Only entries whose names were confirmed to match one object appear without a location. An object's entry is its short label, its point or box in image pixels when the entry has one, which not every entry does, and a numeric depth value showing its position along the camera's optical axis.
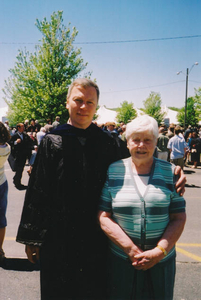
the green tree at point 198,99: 40.62
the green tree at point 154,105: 56.52
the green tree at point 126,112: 68.50
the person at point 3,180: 3.08
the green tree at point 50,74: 19.33
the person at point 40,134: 9.99
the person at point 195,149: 11.92
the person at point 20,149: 7.22
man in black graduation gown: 1.77
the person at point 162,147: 8.64
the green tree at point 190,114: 60.25
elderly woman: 1.62
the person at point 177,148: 8.45
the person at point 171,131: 10.54
